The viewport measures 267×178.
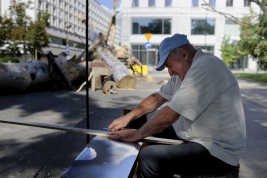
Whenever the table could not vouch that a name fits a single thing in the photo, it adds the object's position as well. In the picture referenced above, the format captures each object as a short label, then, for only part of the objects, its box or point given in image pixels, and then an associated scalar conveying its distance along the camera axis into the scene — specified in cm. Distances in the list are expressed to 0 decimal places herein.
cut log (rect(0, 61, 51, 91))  962
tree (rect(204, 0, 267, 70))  1503
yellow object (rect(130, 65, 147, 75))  2557
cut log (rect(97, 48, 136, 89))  1230
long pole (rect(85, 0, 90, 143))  278
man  183
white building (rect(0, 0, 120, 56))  4846
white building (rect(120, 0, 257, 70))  3816
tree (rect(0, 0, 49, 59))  3206
